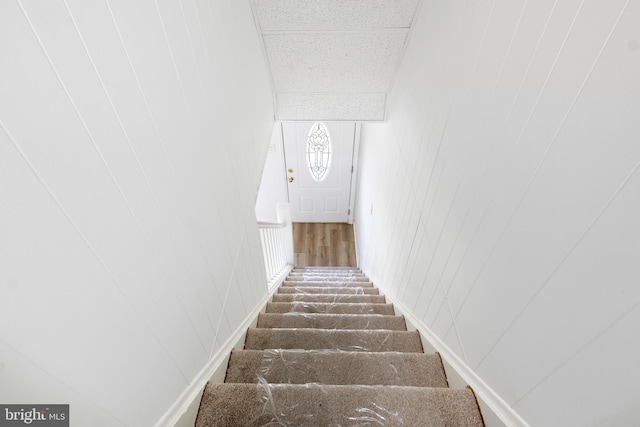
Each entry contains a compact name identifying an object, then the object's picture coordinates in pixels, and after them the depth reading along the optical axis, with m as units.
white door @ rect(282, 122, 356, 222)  4.04
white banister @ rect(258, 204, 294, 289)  2.39
